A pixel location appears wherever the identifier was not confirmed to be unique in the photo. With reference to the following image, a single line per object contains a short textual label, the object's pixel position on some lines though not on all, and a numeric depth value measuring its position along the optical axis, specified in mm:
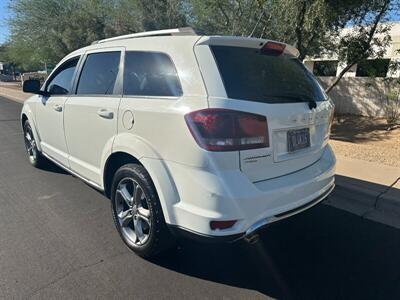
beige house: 11000
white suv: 2164
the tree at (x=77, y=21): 13422
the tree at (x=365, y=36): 8234
